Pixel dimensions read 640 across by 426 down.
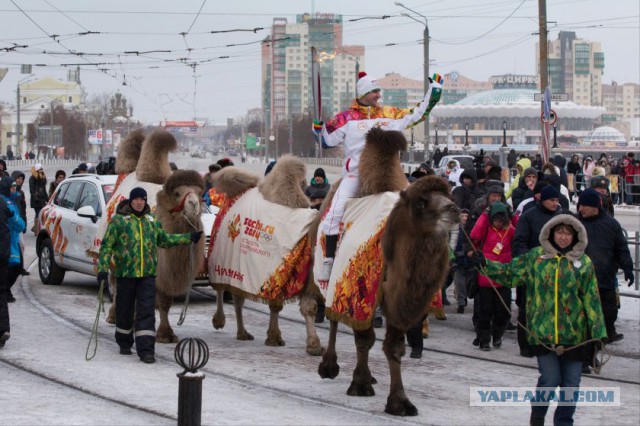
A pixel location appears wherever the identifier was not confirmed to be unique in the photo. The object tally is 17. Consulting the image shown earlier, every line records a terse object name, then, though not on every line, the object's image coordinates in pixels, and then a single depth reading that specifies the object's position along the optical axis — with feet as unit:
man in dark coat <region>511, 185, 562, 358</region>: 40.16
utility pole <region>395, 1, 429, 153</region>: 138.35
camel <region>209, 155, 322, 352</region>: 43.65
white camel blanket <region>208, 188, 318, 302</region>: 42.47
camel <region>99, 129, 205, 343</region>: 42.98
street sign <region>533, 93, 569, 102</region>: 90.02
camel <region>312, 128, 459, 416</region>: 30.71
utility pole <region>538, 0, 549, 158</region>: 90.68
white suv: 57.77
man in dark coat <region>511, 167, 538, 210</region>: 54.44
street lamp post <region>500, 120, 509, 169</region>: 164.66
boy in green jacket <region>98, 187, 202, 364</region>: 39.73
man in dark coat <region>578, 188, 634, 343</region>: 40.47
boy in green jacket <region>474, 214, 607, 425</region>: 28.09
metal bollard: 26.13
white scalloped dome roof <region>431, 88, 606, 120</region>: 646.74
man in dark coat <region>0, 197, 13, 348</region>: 40.78
